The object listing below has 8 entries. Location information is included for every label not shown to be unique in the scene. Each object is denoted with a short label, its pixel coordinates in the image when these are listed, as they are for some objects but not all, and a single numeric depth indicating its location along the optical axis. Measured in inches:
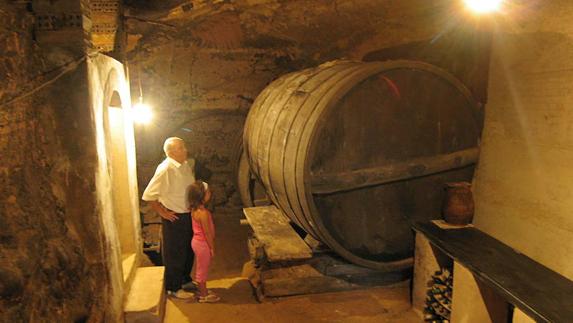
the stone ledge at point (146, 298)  119.2
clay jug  127.0
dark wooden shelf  84.2
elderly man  147.3
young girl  142.9
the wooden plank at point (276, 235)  134.4
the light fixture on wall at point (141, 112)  205.3
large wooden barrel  120.4
